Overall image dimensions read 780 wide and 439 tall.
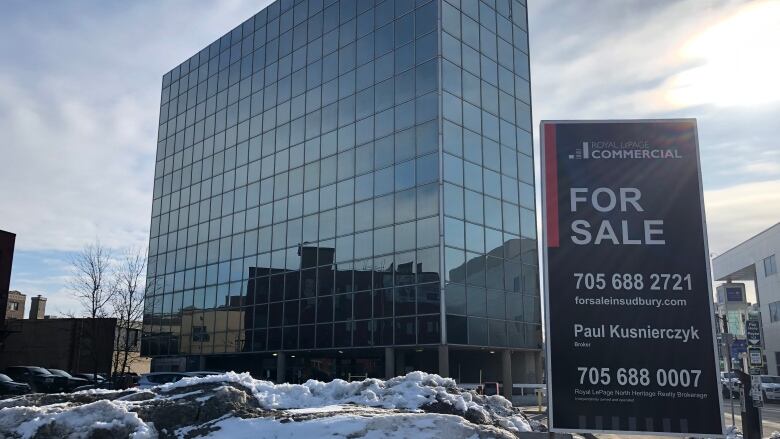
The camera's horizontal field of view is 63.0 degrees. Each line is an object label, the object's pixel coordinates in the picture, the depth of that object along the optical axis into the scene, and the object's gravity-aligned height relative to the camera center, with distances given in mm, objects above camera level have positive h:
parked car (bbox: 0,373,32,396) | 27109 -1850
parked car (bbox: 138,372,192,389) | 21688 -1143
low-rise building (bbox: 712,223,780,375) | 50656 +6075
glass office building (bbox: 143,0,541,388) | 30641 +7757
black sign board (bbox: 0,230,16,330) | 43219 +5434
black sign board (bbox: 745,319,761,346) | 18609 +480
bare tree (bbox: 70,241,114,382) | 31922 +2574
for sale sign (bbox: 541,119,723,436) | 6973 +743
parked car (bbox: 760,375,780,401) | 35469 -2311
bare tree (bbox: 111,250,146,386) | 30422 +1974
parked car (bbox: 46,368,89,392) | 30998 -1839
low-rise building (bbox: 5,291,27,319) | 102062 +6348
